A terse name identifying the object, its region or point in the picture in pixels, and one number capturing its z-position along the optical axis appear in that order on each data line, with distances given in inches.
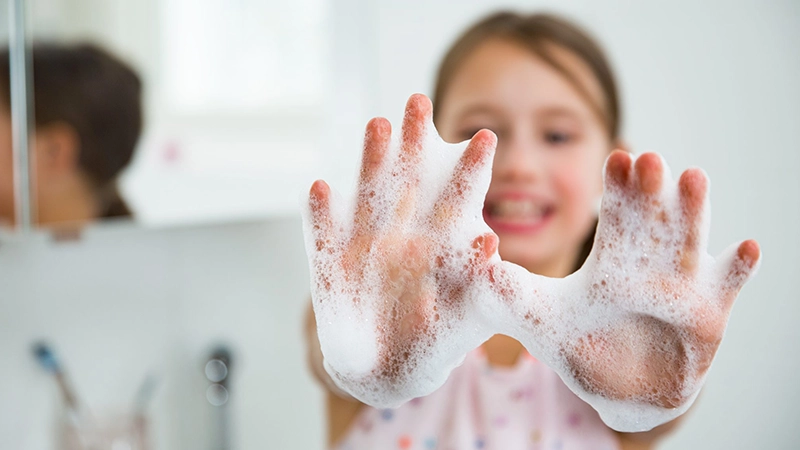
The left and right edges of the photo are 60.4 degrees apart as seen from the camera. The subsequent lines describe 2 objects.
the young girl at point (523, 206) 27.7
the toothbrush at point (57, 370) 31.5
